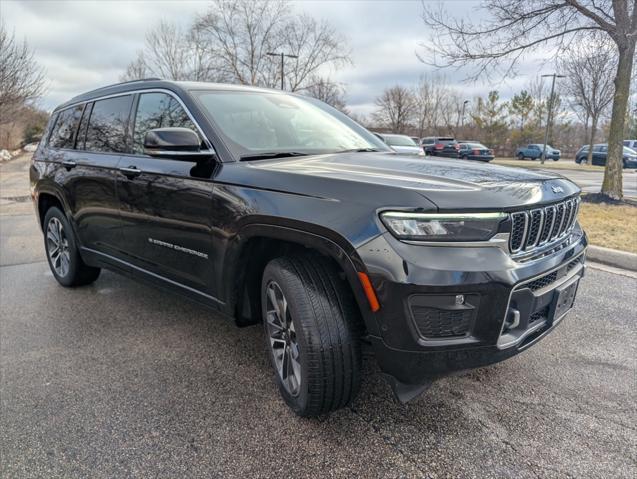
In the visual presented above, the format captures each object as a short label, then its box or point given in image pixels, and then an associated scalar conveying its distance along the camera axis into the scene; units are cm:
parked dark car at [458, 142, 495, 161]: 2983
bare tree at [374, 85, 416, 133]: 5178
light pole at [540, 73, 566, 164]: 2949
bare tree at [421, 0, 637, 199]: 881
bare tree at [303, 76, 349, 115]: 3241
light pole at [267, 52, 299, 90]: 2791
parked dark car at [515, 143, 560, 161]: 4011
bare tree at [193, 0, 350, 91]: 2948
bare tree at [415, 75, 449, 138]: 5238
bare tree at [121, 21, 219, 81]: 3034
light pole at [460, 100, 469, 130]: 5275
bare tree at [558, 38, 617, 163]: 2322
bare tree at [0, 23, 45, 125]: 1939
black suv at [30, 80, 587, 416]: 185
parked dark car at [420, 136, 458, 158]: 2957
